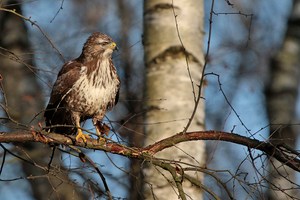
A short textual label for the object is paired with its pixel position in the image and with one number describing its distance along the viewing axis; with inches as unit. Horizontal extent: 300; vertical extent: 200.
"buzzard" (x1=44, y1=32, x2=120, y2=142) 496.1
